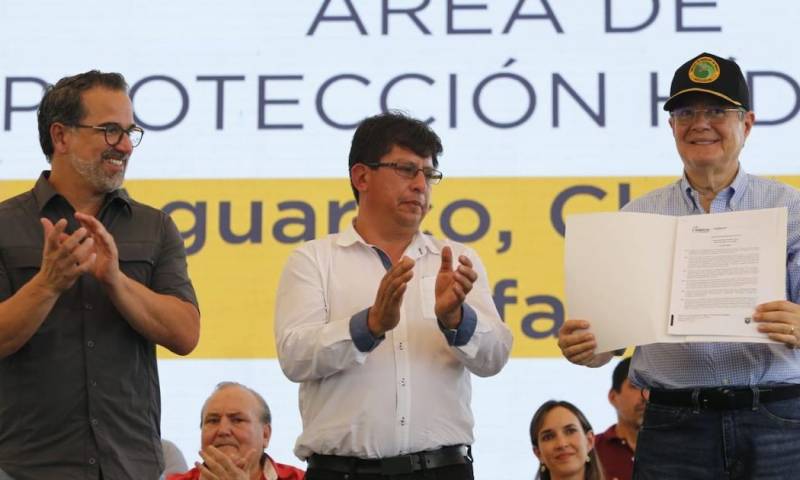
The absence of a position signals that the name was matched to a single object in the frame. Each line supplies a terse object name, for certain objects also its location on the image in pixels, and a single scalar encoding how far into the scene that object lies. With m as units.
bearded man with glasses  5.23
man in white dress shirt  5.67
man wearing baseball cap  5.40
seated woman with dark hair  8.82
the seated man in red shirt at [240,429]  8.36
